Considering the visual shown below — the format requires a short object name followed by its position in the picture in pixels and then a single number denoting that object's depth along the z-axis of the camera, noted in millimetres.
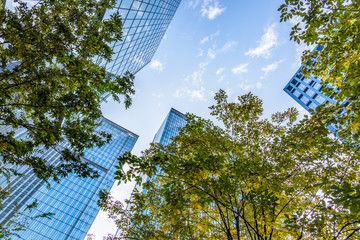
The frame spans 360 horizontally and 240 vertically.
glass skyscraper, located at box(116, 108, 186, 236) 64488
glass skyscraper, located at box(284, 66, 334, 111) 42150
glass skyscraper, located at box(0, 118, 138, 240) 46388
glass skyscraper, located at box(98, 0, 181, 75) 14445
